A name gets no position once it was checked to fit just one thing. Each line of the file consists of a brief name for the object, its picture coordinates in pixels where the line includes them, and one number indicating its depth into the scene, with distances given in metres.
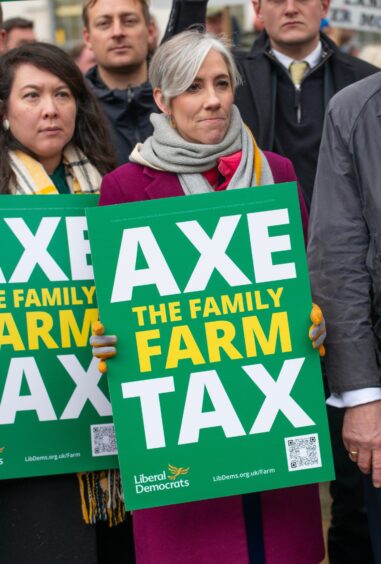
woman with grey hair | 3.33
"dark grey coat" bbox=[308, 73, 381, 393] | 3.12
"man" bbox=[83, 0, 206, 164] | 4.80
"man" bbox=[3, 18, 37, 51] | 7.23
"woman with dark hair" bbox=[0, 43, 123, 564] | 3.49
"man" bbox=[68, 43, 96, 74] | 7.30
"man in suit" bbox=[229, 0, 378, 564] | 4.61
